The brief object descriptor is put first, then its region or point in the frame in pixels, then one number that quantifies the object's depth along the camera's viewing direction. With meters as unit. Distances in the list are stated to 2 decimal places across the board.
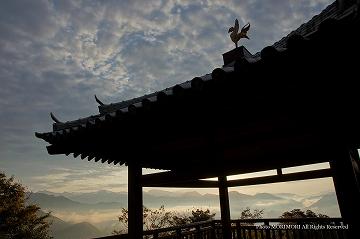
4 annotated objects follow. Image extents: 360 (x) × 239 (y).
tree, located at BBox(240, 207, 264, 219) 22.00
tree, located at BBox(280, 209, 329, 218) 17.34
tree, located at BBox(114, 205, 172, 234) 22.81
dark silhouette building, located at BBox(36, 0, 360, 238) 1.99
